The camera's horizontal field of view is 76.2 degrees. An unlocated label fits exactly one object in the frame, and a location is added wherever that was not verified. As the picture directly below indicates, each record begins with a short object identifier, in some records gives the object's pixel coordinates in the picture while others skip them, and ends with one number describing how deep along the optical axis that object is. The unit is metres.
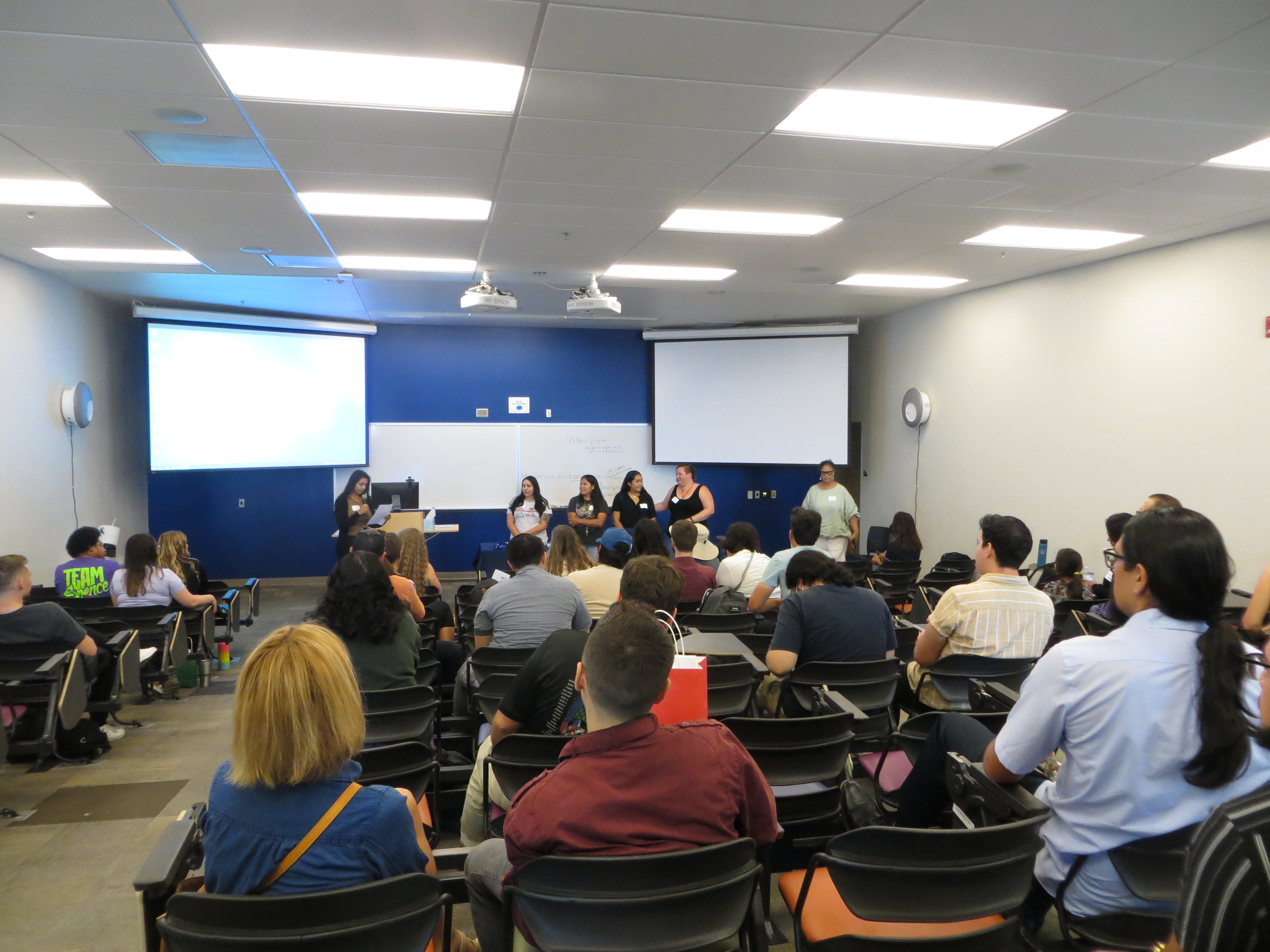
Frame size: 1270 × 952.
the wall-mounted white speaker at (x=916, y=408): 9.27
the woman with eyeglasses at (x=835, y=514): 9.41
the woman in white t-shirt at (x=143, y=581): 5.42
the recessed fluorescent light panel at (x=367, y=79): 3.08
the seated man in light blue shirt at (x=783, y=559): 4.72
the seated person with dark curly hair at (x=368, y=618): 3.26
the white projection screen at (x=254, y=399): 8.82
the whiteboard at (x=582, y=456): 11.02
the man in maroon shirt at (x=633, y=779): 1.58
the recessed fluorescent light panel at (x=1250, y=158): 4.12
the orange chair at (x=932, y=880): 1.69
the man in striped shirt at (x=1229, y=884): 0.98
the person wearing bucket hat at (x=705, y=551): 7.29
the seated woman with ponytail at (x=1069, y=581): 5.56
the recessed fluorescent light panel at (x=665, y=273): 7.18
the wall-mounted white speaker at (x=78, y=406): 7.61
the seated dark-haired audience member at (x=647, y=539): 5.08
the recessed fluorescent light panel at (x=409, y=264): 6.82
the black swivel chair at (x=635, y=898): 1.54
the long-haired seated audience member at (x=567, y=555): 4.83
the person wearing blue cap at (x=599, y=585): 4.32
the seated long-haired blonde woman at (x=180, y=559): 5.98
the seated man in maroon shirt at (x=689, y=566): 5.16
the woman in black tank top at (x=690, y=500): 9.29
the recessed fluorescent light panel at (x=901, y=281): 7.73
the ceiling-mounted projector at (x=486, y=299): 6.54
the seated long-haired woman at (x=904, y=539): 8.10
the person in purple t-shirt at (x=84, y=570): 5.48
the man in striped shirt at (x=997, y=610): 3.33
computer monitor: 9.90
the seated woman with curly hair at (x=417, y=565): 5.01
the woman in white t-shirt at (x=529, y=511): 9.41
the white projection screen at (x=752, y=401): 10.34
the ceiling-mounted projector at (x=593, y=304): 6.86
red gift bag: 2.23
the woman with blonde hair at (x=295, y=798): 1.58
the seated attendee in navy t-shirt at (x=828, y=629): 3.41
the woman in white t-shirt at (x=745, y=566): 5.20
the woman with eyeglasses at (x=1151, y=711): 1.67
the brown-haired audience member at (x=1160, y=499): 4.44
